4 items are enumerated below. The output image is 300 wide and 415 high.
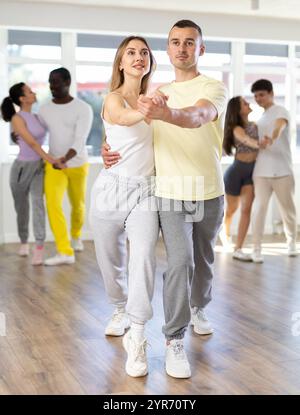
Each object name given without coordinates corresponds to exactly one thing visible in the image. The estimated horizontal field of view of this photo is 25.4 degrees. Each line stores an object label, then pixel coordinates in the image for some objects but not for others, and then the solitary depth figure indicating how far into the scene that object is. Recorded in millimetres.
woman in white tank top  2875
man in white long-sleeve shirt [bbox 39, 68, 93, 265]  5586
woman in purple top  5680
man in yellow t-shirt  2875
